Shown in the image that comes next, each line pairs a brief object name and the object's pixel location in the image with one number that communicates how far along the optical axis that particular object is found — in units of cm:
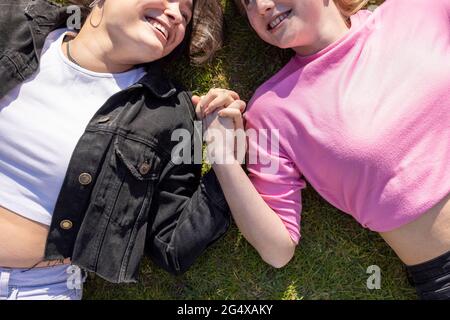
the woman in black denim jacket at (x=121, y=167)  203
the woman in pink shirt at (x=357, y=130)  196
